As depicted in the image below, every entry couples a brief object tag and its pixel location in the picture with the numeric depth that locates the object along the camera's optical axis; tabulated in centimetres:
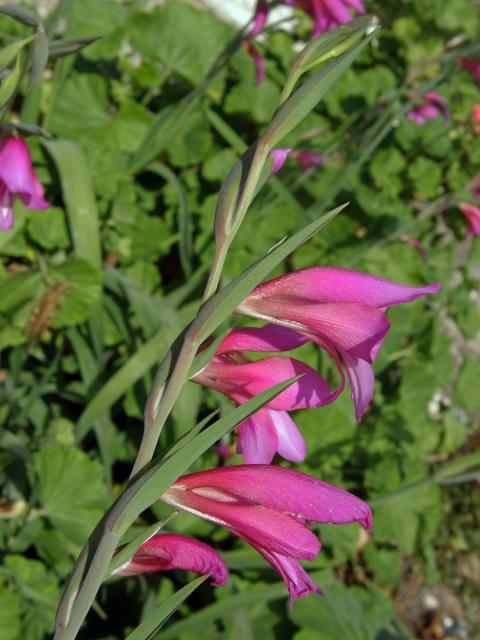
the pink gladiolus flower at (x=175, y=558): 22
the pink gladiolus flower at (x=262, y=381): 23
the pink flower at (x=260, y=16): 51
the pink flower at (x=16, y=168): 33
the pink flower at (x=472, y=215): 66
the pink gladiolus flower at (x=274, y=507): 21
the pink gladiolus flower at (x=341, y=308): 21
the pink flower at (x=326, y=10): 50
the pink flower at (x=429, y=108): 67
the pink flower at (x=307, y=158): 64
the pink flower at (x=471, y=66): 70
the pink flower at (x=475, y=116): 84
